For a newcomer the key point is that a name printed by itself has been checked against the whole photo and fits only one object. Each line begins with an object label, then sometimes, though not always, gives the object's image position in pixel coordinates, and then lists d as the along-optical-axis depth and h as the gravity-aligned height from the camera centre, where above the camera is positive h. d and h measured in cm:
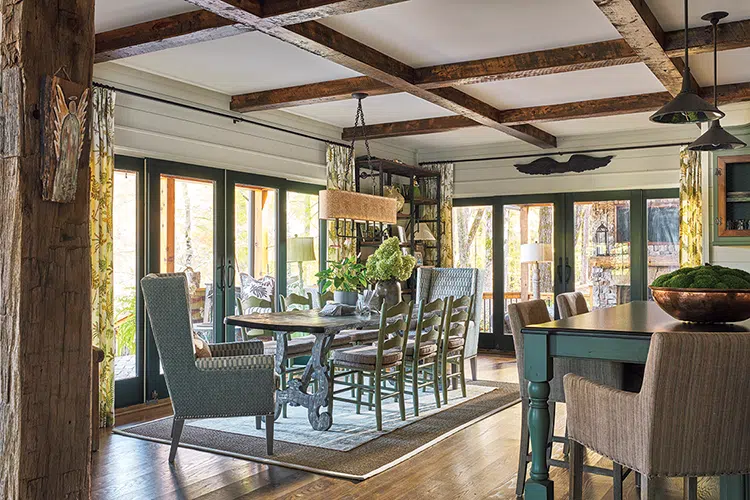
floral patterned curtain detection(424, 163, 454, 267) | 912 +51
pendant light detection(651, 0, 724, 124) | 347 +70
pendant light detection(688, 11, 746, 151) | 420 +66
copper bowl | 265 -21
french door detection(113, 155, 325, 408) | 563 +11
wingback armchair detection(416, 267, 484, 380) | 685 -35
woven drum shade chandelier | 572 +39
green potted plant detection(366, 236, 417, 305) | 534 -13
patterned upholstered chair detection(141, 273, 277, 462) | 408 -70
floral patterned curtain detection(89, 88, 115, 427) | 512 +11
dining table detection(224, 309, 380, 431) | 467 -68
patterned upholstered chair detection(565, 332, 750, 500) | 219 -51
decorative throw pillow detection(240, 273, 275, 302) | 670 -32
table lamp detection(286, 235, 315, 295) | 700 +4
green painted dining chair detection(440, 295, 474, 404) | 581 -74
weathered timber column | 242 -11
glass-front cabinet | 600 +43
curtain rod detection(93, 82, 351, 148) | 538 +124
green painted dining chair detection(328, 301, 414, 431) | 484 -74
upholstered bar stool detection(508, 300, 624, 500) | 332 -57
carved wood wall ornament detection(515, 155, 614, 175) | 837 +103
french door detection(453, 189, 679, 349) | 809 +6
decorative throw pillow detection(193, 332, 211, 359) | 432 -58
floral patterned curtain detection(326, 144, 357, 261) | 768 +79
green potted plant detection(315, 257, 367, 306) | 543 -23
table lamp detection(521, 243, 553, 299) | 852 -6
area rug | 417 -122
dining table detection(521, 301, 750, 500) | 263 -38
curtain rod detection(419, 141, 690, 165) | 797 +117
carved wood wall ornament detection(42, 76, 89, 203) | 247 +42
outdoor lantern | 834 +12
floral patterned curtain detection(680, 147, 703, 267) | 741 +41
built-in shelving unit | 816 +68
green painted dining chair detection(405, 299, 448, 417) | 529 -73
